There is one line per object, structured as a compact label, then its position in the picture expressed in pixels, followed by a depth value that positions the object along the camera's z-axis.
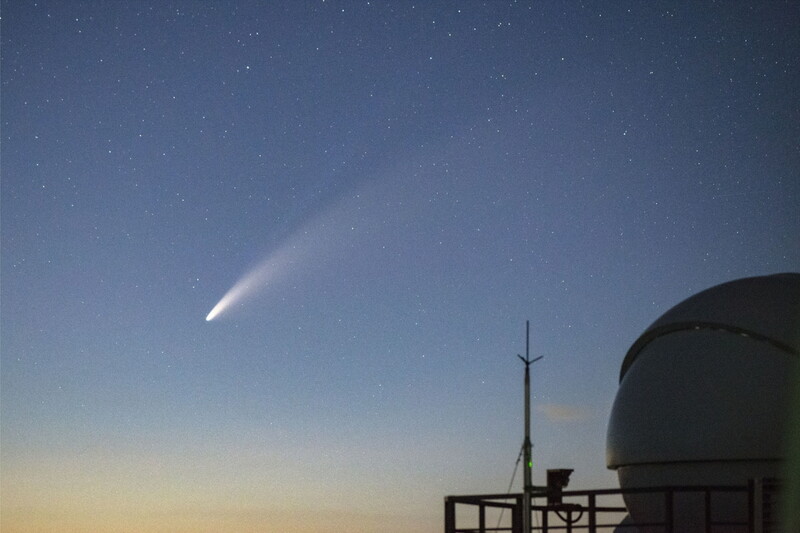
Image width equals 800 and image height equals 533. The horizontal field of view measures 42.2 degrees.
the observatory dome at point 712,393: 17.48
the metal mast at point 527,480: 15.76
